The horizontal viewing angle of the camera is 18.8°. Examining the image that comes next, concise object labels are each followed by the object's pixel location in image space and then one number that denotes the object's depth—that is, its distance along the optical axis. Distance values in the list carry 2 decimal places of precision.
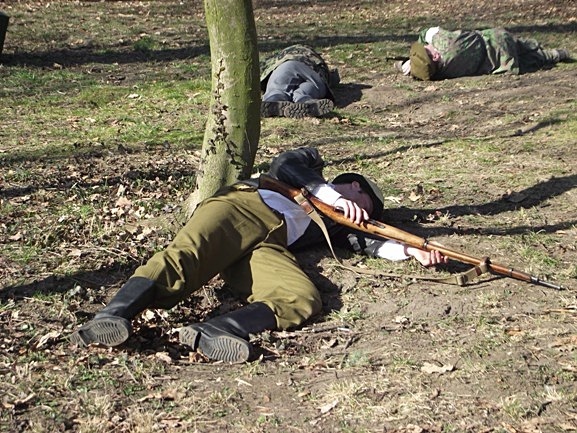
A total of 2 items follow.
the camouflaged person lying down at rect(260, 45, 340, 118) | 18.68
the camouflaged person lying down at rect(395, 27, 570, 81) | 21.91
